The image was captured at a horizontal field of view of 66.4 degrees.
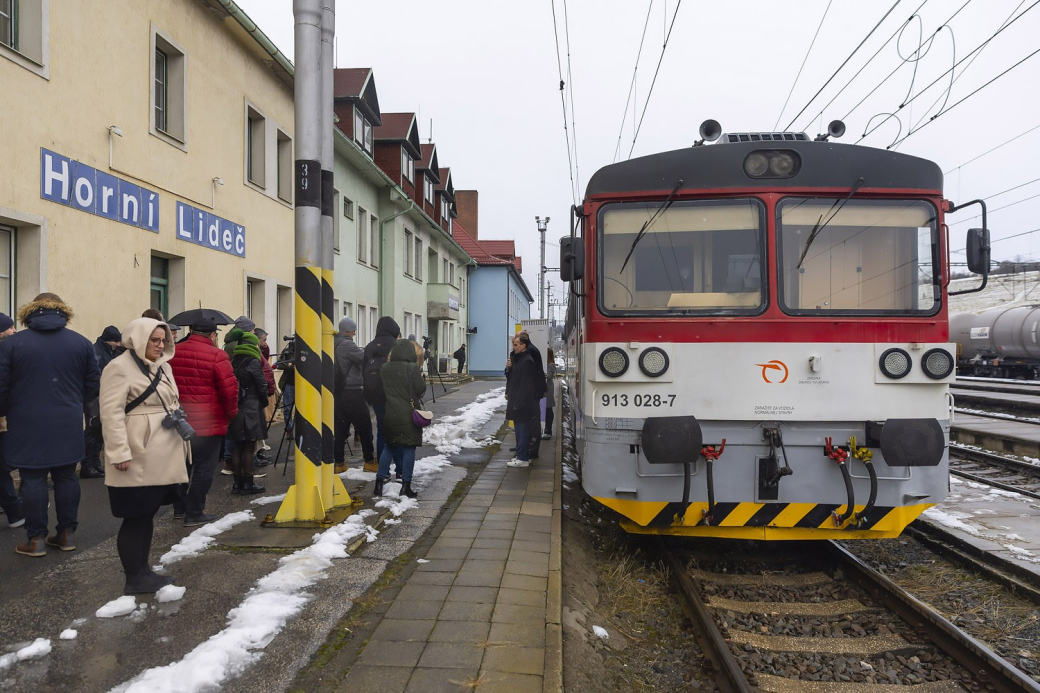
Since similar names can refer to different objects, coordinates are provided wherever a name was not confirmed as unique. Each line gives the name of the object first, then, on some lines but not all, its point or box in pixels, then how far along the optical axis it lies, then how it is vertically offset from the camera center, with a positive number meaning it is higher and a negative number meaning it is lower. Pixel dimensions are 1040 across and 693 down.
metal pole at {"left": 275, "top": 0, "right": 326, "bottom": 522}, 6.39 +0.70
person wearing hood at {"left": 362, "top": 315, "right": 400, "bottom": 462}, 8.41 +0.05
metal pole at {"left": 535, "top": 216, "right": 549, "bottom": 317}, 42.56 +4.02
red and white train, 5.64 +0.13
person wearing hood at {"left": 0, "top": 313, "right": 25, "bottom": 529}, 5.98 -0.98
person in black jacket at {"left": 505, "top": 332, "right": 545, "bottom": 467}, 9.83 -0.41
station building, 8.41 +2.72
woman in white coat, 4.55 -0.47
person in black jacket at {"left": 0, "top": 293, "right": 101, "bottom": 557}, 5.41 -0.33
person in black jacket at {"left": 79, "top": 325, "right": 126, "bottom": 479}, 8.12 -0.50
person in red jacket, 6.49 -0.33
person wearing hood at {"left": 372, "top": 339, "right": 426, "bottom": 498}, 7.60 -0.40
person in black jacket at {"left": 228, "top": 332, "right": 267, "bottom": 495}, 7.85 -0.52
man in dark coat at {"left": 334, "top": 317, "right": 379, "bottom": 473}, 9.19 -0.34
